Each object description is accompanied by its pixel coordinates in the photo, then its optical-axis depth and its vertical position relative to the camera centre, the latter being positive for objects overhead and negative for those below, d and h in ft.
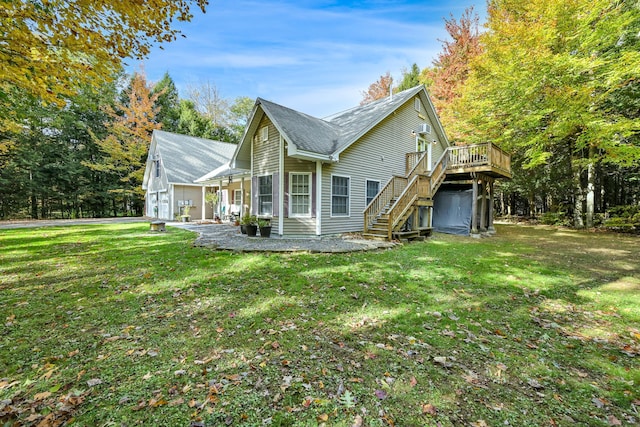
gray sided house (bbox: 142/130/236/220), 65.92 +7.92
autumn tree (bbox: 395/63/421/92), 105.81 +50.13
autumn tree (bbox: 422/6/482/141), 71.15 +40.70
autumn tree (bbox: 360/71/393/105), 95.81 +42.09
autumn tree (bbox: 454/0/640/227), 37.17 +18.68
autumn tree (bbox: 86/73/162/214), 84.79 +20.52
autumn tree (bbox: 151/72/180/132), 103.09 +39.34
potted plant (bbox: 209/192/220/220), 60.18 +1.54
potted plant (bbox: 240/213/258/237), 34.91 -2.51
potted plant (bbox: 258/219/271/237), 33.96 -2.71
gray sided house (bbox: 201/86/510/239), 34.68 +5.18
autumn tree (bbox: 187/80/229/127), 114.83 +44.83
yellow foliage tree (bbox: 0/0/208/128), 16.34 +10.86
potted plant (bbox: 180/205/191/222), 61.79 -2.31
